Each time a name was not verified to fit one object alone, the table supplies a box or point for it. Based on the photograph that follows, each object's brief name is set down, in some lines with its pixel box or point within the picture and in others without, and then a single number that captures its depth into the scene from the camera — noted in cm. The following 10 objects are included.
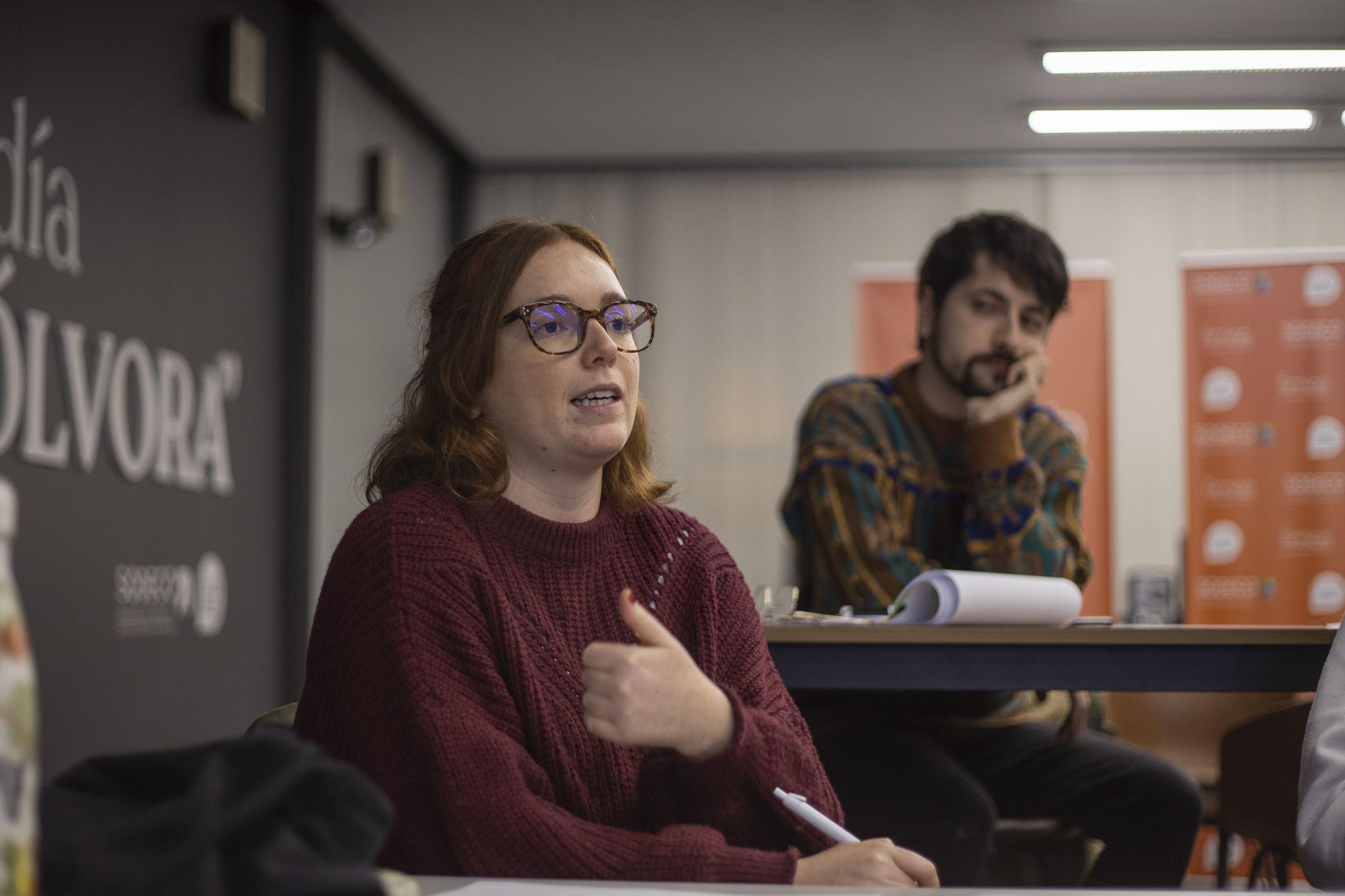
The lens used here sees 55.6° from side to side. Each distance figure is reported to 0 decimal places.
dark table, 183
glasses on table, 210
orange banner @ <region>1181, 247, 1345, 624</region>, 555
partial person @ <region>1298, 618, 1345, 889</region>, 116
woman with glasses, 112
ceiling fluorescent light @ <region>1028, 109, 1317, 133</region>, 560
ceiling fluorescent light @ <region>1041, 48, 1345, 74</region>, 498
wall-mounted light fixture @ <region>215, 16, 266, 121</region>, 398
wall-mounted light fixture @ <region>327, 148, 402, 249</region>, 509
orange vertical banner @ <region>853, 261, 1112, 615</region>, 588
